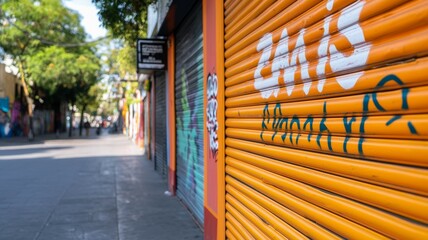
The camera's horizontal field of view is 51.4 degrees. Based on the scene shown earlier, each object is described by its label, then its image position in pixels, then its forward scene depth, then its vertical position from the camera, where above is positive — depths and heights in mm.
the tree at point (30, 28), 29781 +6693
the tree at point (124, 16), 10469 +2738
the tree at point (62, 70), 31030 +3833
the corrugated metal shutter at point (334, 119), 1762 +2
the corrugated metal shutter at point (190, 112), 6660 +153
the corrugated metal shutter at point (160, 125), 11694 -99
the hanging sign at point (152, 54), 9836 +1519
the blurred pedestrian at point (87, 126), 41688 -330
